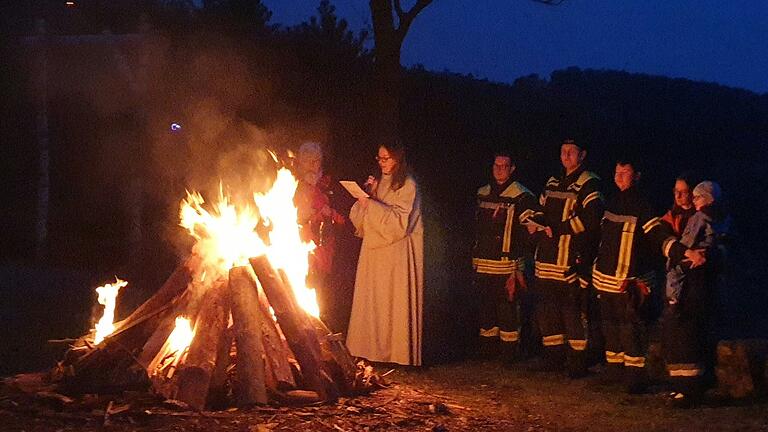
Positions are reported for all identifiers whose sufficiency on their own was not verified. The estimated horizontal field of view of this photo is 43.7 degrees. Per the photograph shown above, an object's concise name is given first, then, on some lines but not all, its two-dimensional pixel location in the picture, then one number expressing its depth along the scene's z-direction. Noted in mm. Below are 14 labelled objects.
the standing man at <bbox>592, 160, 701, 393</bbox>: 8078
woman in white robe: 8742
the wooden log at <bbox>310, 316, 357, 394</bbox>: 7375
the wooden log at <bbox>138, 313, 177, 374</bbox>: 7176
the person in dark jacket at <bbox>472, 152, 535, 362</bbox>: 9188
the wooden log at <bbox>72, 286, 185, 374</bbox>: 7109
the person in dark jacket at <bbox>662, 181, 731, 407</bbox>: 7508
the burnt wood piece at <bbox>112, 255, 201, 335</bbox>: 7578
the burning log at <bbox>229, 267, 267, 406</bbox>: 6812
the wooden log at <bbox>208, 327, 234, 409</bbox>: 6828
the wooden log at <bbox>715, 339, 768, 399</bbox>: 7743
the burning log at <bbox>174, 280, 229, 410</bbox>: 6688
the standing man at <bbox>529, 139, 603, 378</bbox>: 8555
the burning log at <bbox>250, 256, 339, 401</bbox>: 7121
